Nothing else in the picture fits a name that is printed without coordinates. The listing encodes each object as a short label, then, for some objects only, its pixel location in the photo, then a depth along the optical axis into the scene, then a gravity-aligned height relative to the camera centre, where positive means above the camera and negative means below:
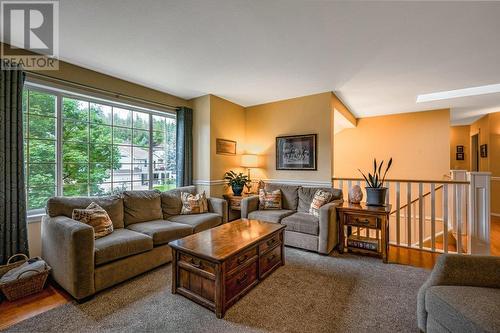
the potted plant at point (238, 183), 4.22 -0.32
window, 2.64 +0.29
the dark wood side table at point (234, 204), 4.06 -0.71
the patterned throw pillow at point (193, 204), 3.39 -0.58
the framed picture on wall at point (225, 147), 4.21 +0.40
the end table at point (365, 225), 2.79 -0.79
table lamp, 4.53 +0.13
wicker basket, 1.93 -1.07
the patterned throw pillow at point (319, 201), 3.25 -0.52
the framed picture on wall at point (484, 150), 5.52 +0.41
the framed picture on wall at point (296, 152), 4.02 +0.27
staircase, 2.85 -0.63
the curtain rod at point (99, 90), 2.53 +1.07
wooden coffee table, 1.76 -0.87
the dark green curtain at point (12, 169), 2.23 -0.02
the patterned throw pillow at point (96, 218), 2.33 -0.56
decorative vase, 3.34 -0.44
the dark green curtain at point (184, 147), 4.09 +0.37
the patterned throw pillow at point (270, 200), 3.71 -0.57
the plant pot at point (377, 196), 3.10 -0.42
